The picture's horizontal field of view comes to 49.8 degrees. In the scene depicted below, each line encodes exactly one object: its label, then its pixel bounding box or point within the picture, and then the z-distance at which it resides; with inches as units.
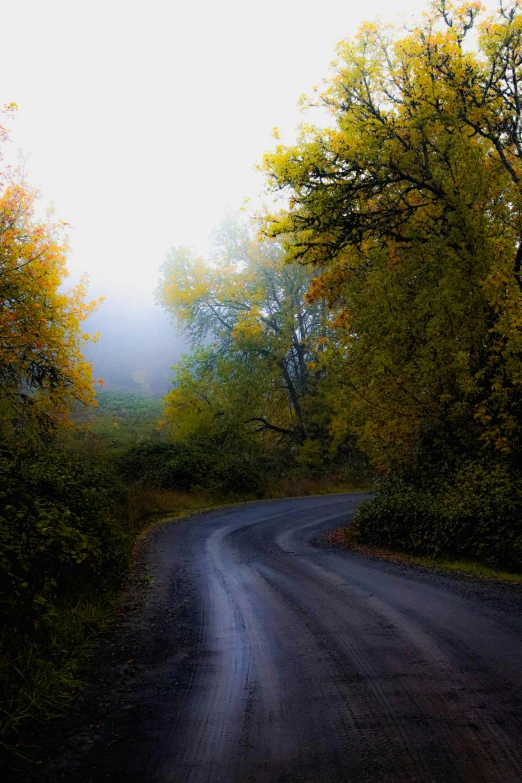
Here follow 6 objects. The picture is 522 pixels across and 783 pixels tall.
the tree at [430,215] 450.6
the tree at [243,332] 1125.7
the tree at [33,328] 479.8
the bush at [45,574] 174.7
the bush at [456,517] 385.1
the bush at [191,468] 888.3
